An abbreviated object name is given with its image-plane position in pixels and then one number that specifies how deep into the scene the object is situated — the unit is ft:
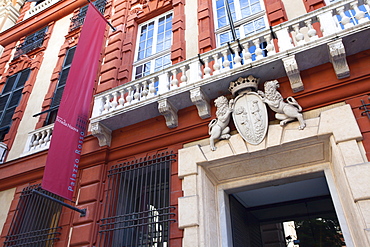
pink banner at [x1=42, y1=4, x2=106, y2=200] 20.30
